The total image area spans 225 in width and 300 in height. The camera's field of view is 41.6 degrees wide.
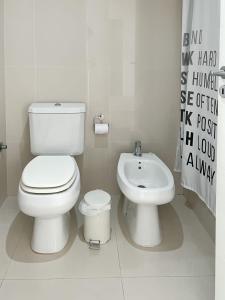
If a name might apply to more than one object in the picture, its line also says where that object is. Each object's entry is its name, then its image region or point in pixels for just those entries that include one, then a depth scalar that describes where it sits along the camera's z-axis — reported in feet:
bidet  5.50
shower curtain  5.36
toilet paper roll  7.18
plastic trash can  5.92
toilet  5.22
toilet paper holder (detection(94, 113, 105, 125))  7.49
